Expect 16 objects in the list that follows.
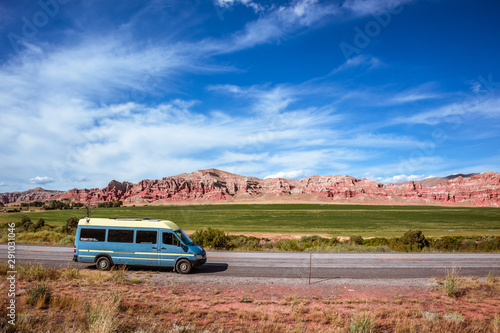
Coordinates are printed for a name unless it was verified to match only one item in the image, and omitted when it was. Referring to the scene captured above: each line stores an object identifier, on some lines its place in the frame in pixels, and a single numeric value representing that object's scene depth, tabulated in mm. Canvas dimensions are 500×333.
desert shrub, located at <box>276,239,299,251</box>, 26094
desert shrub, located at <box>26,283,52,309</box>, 9226
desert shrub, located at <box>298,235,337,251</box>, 27702
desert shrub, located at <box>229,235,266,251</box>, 26631
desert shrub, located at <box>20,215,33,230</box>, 42675
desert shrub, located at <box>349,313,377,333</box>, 7696
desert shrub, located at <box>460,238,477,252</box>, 26125
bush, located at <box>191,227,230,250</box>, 25672
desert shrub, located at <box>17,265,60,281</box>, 12820
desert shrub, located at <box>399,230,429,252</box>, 27397
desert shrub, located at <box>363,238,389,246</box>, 29316
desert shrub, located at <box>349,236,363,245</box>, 31616
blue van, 14969
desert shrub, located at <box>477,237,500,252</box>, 26131
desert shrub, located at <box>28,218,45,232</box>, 39919
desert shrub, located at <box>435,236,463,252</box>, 26886
